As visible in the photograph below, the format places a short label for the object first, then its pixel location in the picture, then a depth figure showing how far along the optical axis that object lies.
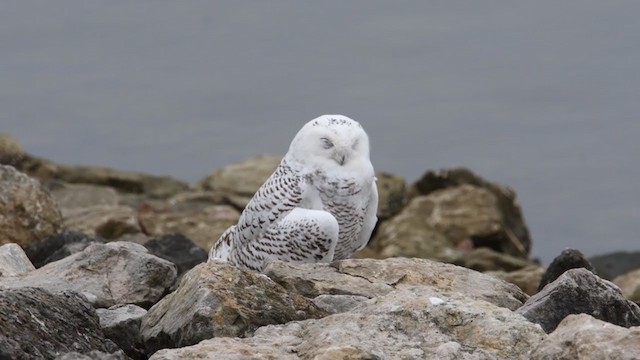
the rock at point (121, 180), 30.23
